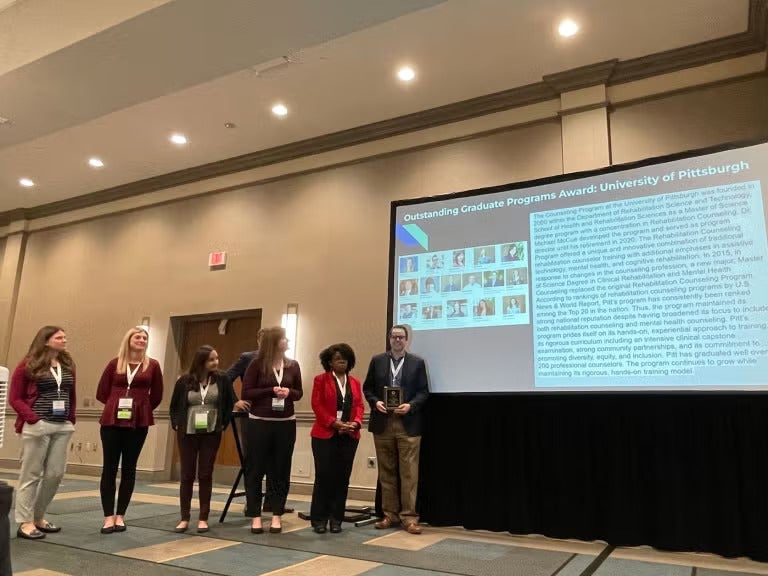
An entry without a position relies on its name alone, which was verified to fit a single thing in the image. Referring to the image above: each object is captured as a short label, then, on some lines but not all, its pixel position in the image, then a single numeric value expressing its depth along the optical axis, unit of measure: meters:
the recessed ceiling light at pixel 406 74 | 5.06
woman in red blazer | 3.68
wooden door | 6.43
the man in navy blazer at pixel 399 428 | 3.75
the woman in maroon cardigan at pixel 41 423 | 3.30
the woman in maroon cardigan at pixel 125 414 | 3.44
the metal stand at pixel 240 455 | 3.83
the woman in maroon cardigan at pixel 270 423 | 3.54
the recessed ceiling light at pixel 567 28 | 4.39
